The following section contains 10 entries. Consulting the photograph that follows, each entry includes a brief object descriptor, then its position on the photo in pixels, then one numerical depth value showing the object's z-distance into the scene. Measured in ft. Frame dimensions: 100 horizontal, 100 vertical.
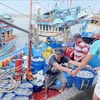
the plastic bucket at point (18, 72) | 14.35
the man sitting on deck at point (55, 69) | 11.28
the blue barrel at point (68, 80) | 12.63
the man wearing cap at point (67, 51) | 17.72
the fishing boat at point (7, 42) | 50.38
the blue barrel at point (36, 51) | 27.78
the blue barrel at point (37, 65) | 16.85
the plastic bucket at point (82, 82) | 10.34
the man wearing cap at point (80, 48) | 13.38
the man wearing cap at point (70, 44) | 22.05
